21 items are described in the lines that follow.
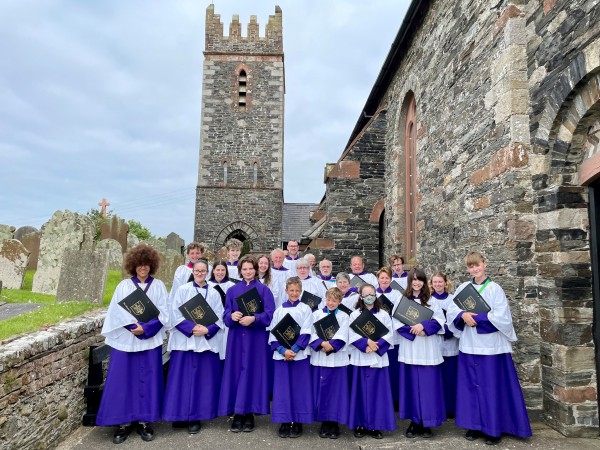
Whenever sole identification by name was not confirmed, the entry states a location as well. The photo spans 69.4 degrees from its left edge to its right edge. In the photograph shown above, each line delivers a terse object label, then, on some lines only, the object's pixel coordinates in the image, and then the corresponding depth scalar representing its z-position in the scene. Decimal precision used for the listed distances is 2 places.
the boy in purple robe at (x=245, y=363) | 4.67
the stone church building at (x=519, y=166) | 4.37
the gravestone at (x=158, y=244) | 14.14
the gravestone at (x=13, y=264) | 10.16
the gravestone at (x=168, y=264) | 12.31
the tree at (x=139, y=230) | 48.24
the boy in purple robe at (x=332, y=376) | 4.54
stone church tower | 22.69
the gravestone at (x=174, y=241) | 17.69
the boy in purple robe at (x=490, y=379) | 4.28
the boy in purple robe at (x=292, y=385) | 4.52
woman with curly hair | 4.31
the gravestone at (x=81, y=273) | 6.83
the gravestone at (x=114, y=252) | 13.84
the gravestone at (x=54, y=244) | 9.77
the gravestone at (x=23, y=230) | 16.80
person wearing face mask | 4.48
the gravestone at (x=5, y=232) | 11.53
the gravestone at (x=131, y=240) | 18.30
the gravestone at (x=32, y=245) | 13.16
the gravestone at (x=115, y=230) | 17.39
